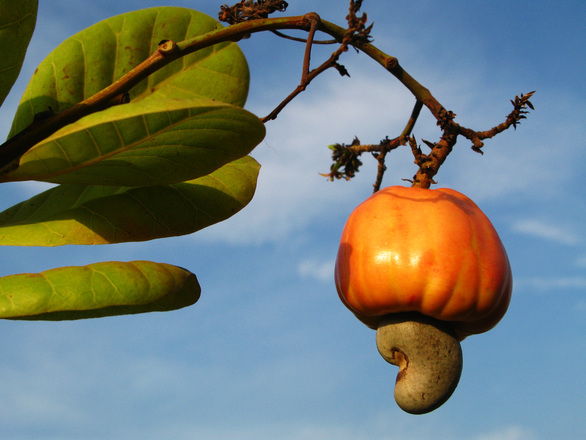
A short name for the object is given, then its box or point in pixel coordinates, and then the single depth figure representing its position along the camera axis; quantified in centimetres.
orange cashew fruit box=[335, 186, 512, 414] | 39
